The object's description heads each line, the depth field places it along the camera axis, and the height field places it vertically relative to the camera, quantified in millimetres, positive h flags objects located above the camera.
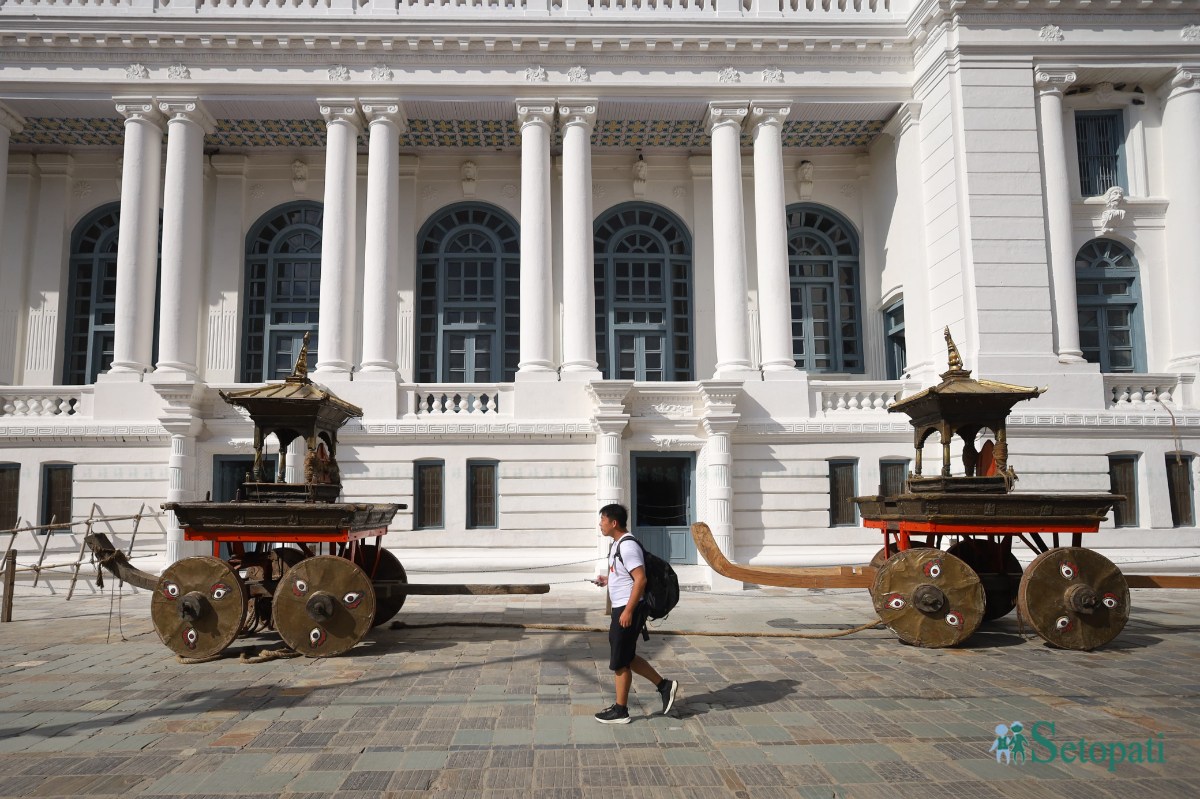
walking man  6027 -1055
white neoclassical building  16734 +5468
